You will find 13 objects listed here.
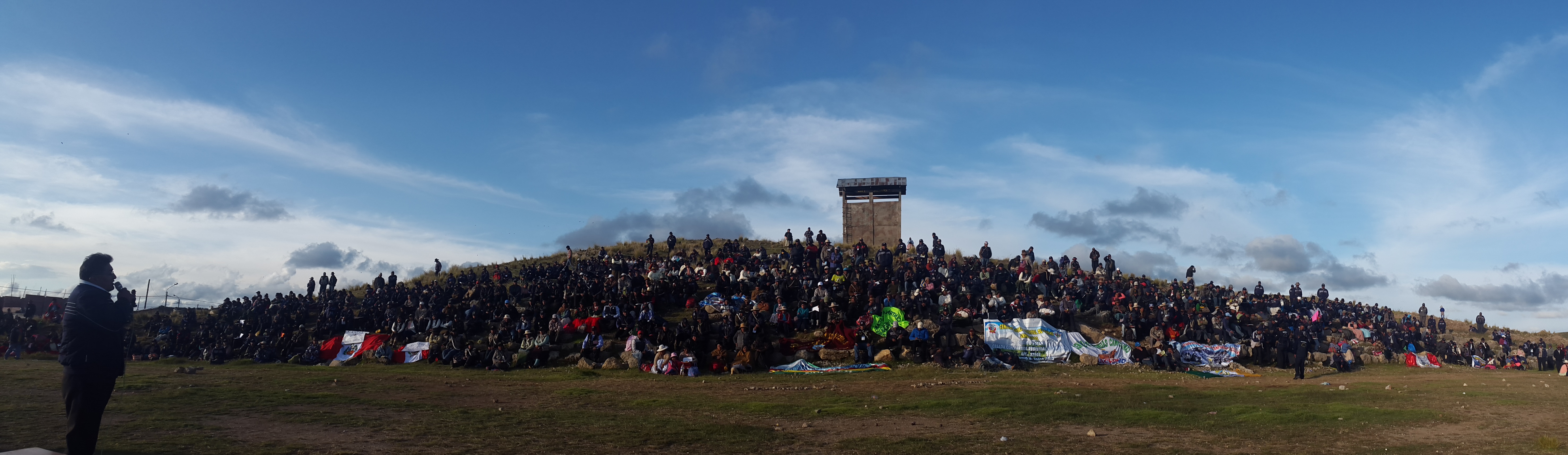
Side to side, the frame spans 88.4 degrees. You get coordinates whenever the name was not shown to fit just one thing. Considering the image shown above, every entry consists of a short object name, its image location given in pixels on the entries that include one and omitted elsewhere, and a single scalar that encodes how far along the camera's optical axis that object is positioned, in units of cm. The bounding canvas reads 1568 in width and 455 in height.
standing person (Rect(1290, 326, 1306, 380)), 2295
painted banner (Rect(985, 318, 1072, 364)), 2650
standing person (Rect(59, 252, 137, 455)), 738
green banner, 2734
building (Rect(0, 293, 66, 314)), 5256
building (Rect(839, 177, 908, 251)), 5088
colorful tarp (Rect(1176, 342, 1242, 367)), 2634
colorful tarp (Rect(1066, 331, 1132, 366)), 2600
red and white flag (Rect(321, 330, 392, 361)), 2823
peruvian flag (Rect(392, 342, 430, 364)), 2738
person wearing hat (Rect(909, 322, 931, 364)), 2502
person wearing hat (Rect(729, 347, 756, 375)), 2334
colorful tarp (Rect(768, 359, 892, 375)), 2347
